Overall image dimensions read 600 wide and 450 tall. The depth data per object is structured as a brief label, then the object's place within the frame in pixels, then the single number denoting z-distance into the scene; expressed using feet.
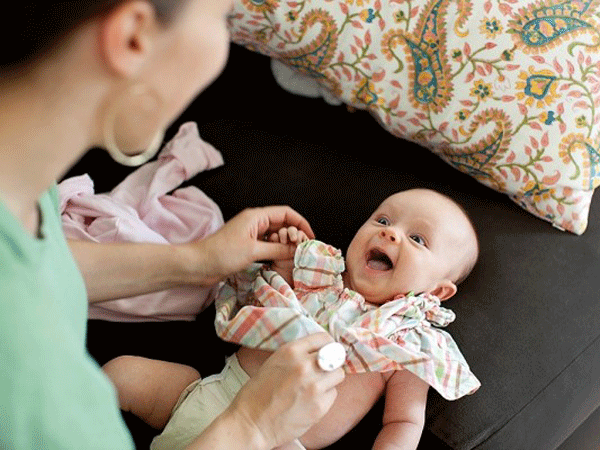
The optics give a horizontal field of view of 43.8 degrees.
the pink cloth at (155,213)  4.12
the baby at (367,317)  3.58
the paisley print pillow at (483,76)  4.42
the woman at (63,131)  1.92
